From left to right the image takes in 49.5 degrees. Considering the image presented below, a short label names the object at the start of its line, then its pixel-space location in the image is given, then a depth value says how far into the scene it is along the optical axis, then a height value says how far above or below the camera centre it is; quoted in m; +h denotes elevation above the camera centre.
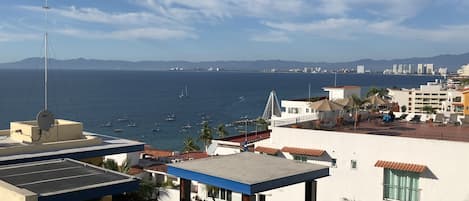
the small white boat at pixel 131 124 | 96.26 -6.70
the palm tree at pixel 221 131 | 56.39 -4.57
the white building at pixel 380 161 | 17.62 -2.59
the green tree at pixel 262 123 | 55.12 -3.62
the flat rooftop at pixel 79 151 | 18.73 -2.50
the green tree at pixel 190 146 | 47.88 -5.33
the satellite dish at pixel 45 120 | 20.64 -1.29
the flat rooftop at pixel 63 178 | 13.33 -2.58
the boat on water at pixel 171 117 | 105.86 -5.92
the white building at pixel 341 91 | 55.38 +0.01
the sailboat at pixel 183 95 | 168.04 -1.84
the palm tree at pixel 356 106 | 25.02 -0.84
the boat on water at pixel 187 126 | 94.40 -6.86
